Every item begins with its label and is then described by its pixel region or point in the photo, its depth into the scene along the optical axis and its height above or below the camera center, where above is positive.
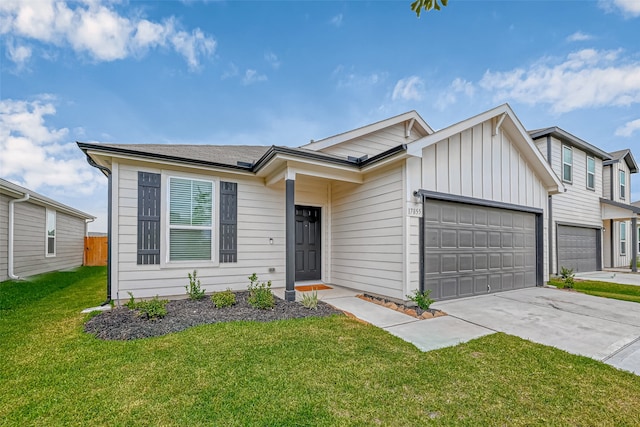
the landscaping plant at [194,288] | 5.67 -1.36
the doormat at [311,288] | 6.96 -1.63
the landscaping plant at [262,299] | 4.99 -1.38
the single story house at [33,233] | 8.84 -0.45
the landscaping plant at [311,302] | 5.04 -1.42
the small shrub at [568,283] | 7.58 -1.58
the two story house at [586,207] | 10.46 +0.67
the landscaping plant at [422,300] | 5.00 -1.37
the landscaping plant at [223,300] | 5.07 -1.40
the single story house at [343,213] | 5.58 +0.21
